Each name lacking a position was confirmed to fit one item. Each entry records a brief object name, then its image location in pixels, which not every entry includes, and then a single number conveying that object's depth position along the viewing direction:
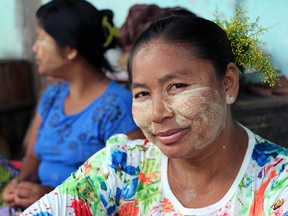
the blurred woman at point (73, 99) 2.63
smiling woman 1.54
